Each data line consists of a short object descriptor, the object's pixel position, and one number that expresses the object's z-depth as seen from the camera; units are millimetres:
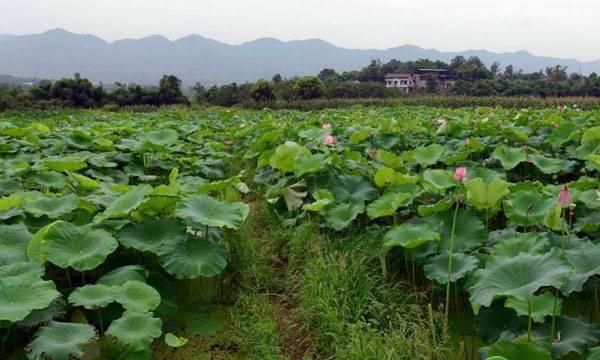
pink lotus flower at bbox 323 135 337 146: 3793
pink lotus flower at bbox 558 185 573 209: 1773
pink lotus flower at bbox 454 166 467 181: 2260
